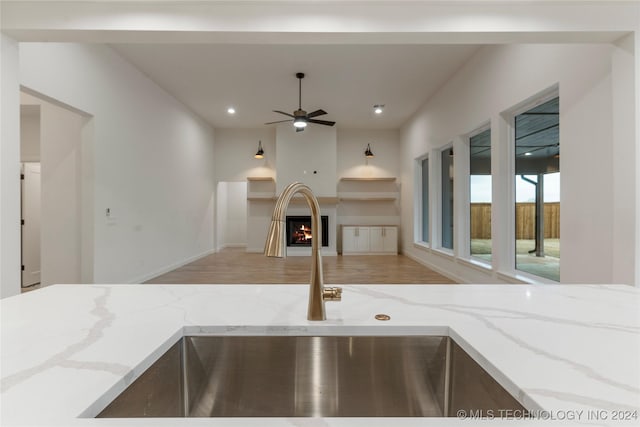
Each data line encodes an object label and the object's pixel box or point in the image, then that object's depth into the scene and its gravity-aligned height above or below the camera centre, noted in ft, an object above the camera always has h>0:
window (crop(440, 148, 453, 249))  18.15 +0.97
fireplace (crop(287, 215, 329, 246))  25.54 -1.30
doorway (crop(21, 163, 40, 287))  15.69 -0.39
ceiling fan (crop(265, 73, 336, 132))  16.81 +5.05
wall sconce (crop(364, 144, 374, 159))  25.20 +4.78
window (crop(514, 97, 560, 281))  9.84 +0.76
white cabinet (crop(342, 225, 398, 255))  25.50 -2.02
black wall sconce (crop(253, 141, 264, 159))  25.29 +4.68
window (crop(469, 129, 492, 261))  13.87 +0.84
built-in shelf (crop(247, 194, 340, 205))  25.12 +1.24
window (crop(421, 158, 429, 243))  22.11 +0.96
